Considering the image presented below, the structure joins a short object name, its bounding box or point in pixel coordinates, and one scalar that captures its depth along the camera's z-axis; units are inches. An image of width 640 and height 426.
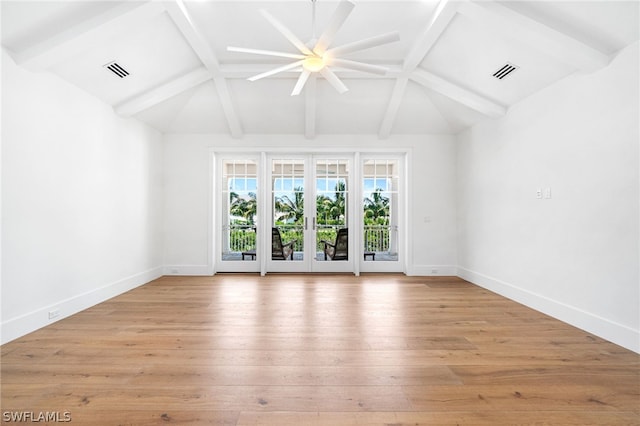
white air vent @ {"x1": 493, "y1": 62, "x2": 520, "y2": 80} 139.3
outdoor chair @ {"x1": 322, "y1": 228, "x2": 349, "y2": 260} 231.9
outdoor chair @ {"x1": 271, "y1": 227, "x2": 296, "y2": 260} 233.5
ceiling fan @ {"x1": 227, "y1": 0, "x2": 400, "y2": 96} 99.0
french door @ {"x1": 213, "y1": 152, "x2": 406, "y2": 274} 233.3
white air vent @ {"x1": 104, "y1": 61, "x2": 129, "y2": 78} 137.6
